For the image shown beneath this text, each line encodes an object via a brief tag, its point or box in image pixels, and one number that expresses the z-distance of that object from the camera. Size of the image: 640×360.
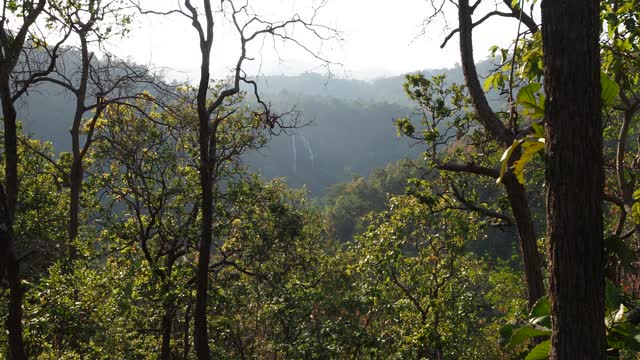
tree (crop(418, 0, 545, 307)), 4.57
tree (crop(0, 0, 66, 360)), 4.65
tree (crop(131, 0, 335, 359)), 7.25
